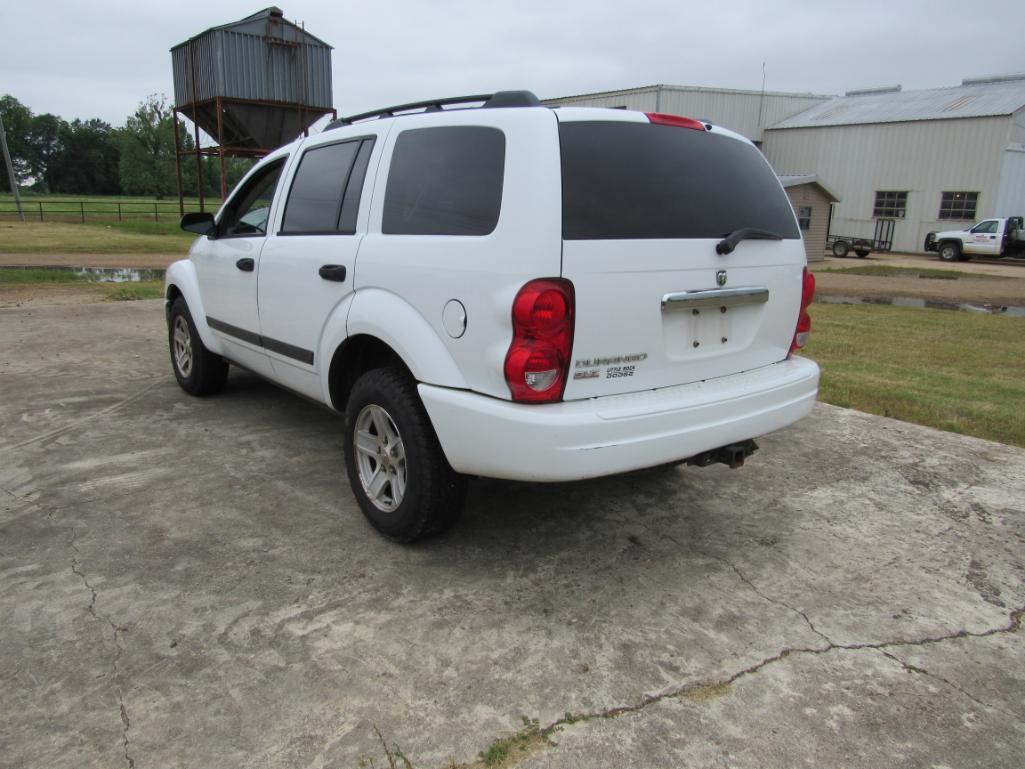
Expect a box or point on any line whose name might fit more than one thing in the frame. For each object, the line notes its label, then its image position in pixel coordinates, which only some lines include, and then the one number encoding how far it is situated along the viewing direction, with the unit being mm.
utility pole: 30575
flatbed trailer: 27906
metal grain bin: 21094
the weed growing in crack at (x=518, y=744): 2113
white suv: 2686
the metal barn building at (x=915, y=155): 30156
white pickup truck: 27531
